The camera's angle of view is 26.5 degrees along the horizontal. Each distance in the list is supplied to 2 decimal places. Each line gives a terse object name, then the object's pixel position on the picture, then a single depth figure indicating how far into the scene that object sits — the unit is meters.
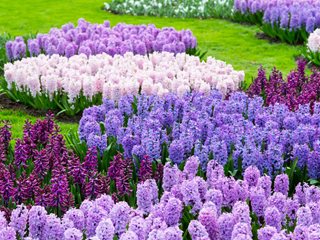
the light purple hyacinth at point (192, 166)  6.14
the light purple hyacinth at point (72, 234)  4.46
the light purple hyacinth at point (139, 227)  4.48
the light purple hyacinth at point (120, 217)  4.76
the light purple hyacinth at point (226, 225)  4.62
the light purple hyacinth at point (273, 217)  4.78
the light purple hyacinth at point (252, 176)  5.78
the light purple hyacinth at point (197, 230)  4.45
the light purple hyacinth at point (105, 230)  4.39
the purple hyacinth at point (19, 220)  4.89
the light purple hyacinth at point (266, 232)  4.39
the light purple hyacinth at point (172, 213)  4.88
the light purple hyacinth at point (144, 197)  5.26
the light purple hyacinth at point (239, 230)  4.37
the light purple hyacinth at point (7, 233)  4.48
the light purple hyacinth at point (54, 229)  4.70
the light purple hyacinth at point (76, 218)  4.85
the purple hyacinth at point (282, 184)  5.72
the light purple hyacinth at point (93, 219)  4.83
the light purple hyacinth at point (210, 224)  4.67
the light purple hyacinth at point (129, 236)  4.25
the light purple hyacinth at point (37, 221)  4.80
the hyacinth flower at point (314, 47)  12.29
